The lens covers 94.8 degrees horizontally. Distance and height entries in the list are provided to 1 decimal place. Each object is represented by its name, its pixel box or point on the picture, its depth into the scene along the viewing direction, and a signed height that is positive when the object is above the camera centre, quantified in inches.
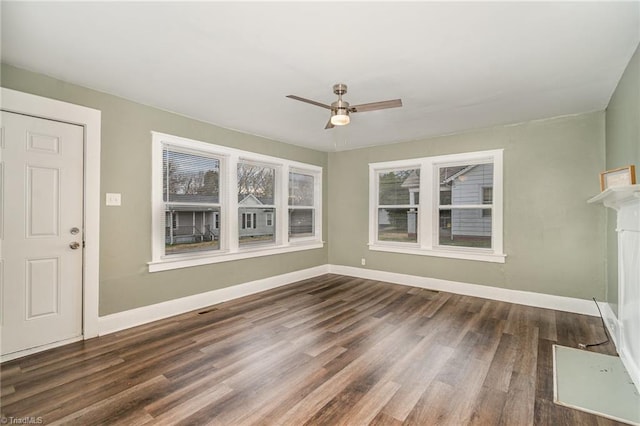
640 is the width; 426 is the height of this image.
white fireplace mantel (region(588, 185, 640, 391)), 85.1 -18.4
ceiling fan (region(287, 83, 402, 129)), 106.7 +39.5
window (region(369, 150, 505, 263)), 179.5 +5.3
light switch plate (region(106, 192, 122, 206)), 127.2 +5.7
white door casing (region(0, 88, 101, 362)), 118.3 +3.0
